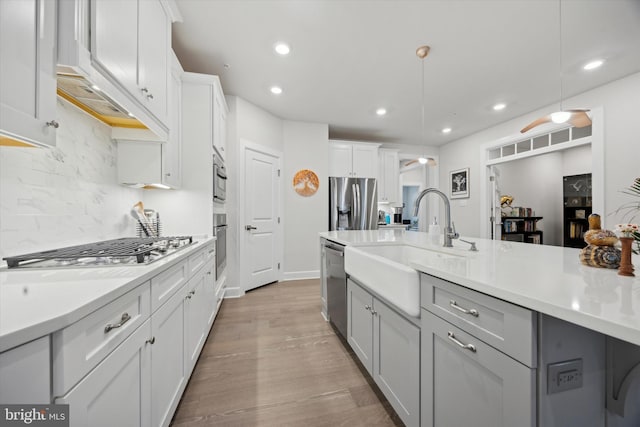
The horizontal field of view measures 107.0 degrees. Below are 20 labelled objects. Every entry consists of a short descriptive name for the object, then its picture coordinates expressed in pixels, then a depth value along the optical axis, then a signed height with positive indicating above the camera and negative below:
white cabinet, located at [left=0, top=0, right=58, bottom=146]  0.70 +0.46
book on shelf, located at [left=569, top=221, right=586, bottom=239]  4.82 -0.32
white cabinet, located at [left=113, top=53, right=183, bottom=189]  1.82 +0.43
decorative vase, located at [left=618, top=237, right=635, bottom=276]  0.72 -0.14
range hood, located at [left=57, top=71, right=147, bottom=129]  1.04 +0.61
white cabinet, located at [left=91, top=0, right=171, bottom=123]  1.07 +0.91
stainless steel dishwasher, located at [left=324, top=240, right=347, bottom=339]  1.91 -0.63
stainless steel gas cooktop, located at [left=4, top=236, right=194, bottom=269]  0.94 -0.18
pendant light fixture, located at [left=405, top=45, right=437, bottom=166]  2.33 +1.64
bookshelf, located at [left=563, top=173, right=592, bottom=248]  4.78 +0.15
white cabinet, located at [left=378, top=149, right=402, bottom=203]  5.12 +0.80
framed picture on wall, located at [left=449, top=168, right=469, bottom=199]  5.01 +0.68
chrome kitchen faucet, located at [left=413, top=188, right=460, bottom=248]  1.49 -0.10
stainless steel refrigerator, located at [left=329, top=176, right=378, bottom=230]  4.32 +0.20
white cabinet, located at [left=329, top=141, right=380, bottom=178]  4.59 +1.10
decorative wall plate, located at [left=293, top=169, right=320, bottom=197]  4.14 +0.57
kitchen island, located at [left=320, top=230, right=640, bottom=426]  0.56 -0.34
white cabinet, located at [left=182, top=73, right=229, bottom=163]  2.31 +1.07
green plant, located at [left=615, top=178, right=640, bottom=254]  2.74 +0.07
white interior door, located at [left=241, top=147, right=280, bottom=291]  3.38 -0.06
